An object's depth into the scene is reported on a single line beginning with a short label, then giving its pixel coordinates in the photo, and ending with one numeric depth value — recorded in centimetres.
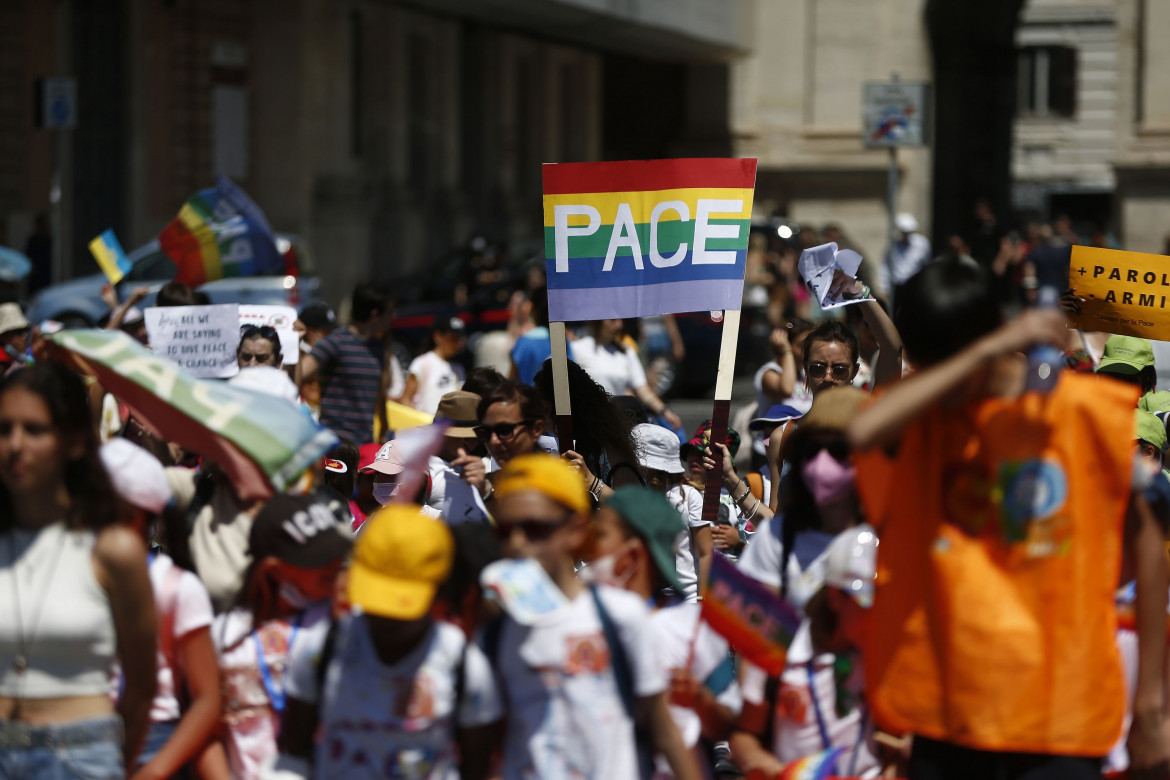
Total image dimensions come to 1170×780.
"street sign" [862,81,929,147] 3156
